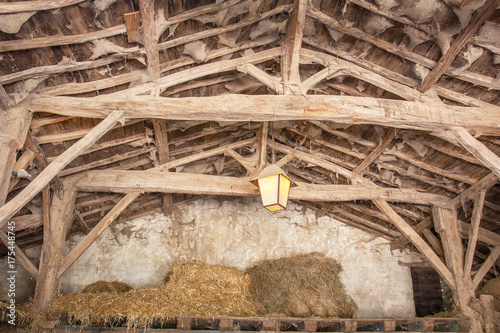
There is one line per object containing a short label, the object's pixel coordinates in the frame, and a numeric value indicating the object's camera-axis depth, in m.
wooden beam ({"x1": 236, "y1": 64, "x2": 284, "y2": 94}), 4.28
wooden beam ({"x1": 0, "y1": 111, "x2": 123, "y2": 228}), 3.46
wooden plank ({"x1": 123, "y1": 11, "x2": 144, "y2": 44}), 3.55
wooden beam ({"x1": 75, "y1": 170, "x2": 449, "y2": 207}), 5.43
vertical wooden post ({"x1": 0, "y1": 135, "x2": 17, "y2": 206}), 3.49
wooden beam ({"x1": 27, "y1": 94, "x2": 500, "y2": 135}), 3.91
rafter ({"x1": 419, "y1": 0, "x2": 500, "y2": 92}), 3.54
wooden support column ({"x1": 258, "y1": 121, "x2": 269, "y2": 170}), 5.85
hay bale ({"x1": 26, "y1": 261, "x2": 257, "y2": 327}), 4.55
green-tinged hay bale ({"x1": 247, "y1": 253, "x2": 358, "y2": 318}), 5.88
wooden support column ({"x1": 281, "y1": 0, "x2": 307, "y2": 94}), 4.23
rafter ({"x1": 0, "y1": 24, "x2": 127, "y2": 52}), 3.30
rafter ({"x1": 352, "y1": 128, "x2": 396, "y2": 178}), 5.29
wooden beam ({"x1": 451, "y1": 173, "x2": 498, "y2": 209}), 5.30
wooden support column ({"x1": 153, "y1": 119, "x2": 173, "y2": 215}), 5.09
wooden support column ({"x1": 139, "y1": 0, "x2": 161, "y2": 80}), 3.50
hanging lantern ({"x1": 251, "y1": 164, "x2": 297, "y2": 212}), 4.24
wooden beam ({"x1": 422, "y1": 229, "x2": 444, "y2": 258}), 6.43
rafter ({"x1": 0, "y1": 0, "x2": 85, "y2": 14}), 3.00
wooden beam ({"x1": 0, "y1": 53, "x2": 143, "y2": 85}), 3.57
